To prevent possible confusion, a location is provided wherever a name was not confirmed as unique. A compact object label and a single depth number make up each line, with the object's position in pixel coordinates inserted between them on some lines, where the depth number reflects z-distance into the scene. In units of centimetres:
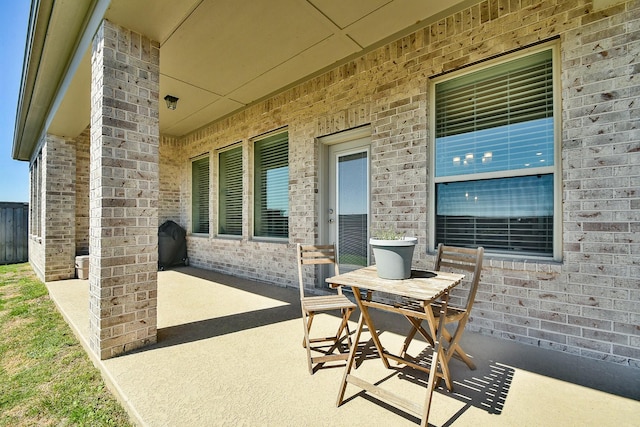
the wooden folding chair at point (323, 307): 210
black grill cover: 644
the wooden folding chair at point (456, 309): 187
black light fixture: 471
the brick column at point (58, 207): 528
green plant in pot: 187
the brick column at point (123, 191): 234
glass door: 398
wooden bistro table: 154
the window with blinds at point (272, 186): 493
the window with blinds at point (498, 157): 259
